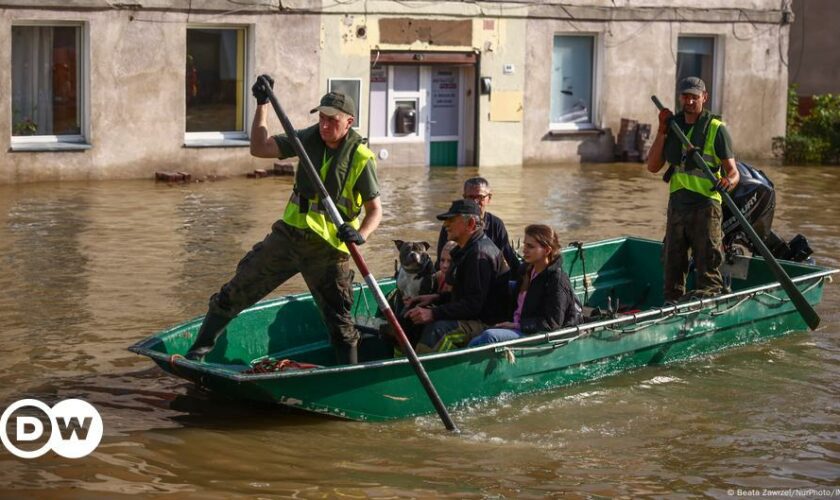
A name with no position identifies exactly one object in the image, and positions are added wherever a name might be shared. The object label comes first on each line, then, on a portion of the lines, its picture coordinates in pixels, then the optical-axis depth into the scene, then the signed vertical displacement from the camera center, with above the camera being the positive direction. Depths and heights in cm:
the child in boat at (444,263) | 1003 -116
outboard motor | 1246 -89
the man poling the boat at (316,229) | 916 -85
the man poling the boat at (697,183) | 1138 -61
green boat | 886 -174
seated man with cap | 976 -128
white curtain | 2044 +27
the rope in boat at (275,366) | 909 -176
